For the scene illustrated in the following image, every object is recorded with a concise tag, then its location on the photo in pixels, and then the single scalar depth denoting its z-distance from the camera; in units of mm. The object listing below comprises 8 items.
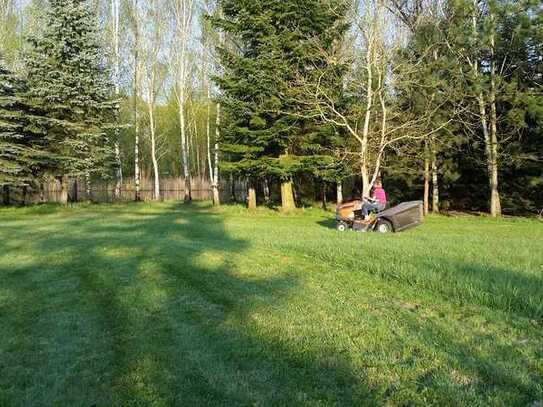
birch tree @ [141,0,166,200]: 38225
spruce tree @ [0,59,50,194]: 25938
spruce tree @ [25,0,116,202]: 27312
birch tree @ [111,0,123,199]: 37938
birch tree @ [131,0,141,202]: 37406
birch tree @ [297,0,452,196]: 22406
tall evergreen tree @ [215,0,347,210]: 24406
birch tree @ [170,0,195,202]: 35553
